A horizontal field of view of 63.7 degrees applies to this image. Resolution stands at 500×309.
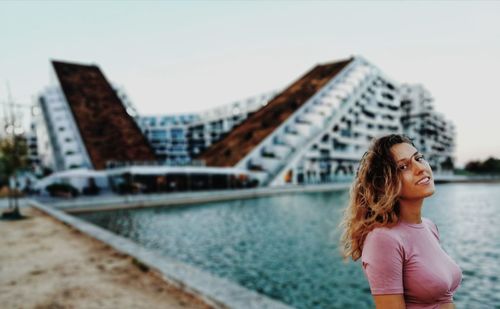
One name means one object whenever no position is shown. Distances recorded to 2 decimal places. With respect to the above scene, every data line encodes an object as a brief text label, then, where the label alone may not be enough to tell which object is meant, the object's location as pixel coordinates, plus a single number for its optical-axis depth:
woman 1.62
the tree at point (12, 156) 18.36
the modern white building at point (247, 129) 49.44
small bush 32.41
